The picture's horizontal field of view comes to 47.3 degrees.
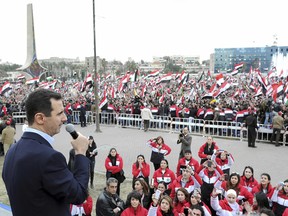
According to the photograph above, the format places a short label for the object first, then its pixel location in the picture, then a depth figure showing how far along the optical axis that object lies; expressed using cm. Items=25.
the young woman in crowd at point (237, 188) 602
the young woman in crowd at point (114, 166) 818
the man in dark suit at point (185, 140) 997
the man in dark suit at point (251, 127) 1358
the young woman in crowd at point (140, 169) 784
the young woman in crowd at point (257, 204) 522
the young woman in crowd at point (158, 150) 932
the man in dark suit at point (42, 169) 177
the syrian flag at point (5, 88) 2469
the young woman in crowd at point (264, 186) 611
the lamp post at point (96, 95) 1772
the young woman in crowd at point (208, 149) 904
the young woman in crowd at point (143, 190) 622
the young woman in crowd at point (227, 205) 546
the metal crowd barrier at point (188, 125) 1492
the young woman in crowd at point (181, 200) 566
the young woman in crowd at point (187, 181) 657
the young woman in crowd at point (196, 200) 528
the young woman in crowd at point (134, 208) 524
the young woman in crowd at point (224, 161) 788
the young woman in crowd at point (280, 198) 567
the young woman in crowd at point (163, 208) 533
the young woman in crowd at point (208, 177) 678
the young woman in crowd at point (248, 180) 656
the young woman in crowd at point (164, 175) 728
